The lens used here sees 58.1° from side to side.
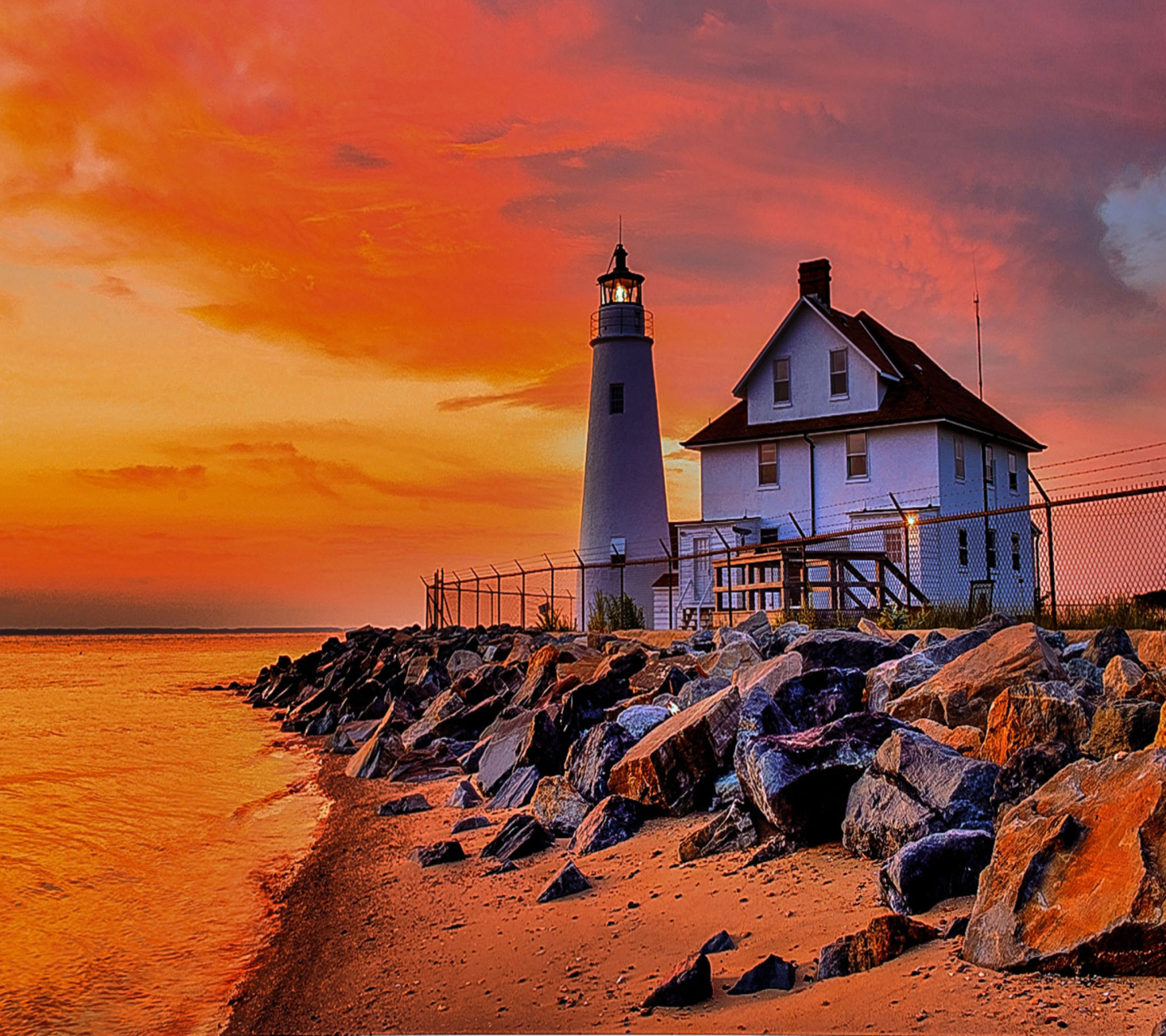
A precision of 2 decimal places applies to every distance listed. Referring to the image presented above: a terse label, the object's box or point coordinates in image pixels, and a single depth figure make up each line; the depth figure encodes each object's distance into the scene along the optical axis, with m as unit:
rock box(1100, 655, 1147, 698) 6.53
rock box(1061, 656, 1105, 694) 7.27
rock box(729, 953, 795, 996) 4.04
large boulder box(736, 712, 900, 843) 5.58
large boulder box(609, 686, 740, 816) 6.90
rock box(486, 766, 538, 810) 8.87
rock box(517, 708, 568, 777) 9.21
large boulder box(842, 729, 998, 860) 4.89
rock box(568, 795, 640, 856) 6.84
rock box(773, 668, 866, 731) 7.23
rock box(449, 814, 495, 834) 8.31
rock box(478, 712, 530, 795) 9.62
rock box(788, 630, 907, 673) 9.11
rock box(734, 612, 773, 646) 13.40
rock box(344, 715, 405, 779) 12.38
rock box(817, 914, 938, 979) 3.94
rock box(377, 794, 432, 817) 9.74
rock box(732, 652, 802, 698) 7.74
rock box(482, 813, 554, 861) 7.17
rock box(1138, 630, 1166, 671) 8.98
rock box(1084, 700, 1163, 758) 5.34
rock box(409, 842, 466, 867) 7.51
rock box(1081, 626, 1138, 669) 8.53
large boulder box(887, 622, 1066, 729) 6.78
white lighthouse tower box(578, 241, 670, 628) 33.16
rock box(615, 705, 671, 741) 8.35
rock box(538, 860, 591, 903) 6.07
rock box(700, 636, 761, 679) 10.48
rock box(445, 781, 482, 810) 9.44
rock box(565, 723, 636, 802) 7.73
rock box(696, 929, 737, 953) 4.62
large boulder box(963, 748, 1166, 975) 3.44
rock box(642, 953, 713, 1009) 4.10
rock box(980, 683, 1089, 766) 5.54
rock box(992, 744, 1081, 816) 4.80
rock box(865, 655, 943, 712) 7.70
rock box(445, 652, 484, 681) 19.30
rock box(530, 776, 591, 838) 7.58
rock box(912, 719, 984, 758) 5.98
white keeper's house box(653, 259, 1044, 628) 29.27
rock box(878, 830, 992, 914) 4.39
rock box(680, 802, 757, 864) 5.94
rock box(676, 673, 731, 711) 8.83
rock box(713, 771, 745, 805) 6.78
